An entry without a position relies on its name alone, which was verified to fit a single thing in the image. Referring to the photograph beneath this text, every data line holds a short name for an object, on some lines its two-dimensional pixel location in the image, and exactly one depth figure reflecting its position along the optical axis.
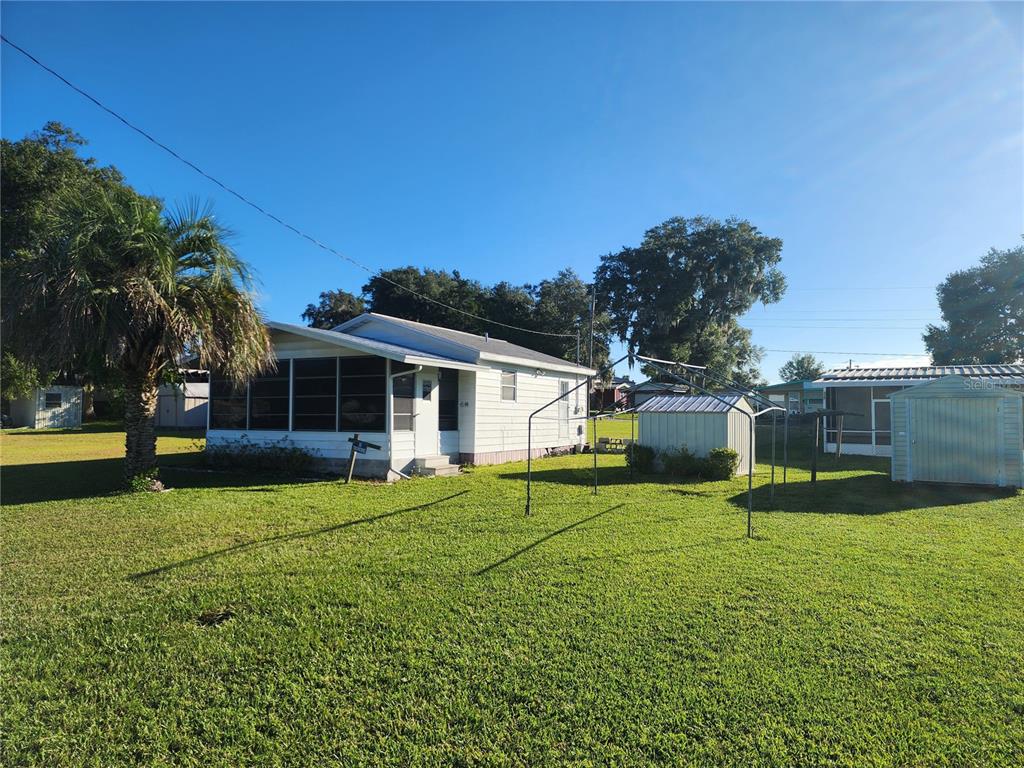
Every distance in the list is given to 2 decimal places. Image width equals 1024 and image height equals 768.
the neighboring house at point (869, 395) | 17.27
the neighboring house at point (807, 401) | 32.69
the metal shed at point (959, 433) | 10.75
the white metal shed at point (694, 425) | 12.77
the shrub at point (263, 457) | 12.20
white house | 11.89
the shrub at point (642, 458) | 13.05
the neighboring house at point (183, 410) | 30.39
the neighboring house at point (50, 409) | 30.38
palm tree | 8.57
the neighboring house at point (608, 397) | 41.66
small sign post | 11.28
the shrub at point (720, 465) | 12.10
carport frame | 6.99
